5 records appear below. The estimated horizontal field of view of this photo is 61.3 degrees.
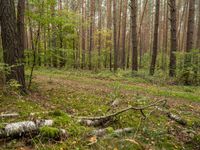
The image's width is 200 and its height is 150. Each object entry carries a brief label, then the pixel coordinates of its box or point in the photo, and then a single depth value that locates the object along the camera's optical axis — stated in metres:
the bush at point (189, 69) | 8.13
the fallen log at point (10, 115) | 3.06
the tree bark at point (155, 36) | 10.42
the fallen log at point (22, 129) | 2.52
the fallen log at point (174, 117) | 4.02
